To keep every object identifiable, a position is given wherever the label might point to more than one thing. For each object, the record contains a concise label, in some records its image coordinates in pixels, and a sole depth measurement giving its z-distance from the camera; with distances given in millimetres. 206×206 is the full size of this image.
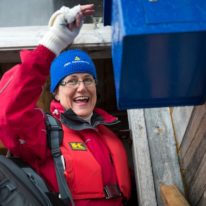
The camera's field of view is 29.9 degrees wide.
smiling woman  1608
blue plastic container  901
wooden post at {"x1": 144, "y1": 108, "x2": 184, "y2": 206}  1912
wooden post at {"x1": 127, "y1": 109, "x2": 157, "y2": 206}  1904
